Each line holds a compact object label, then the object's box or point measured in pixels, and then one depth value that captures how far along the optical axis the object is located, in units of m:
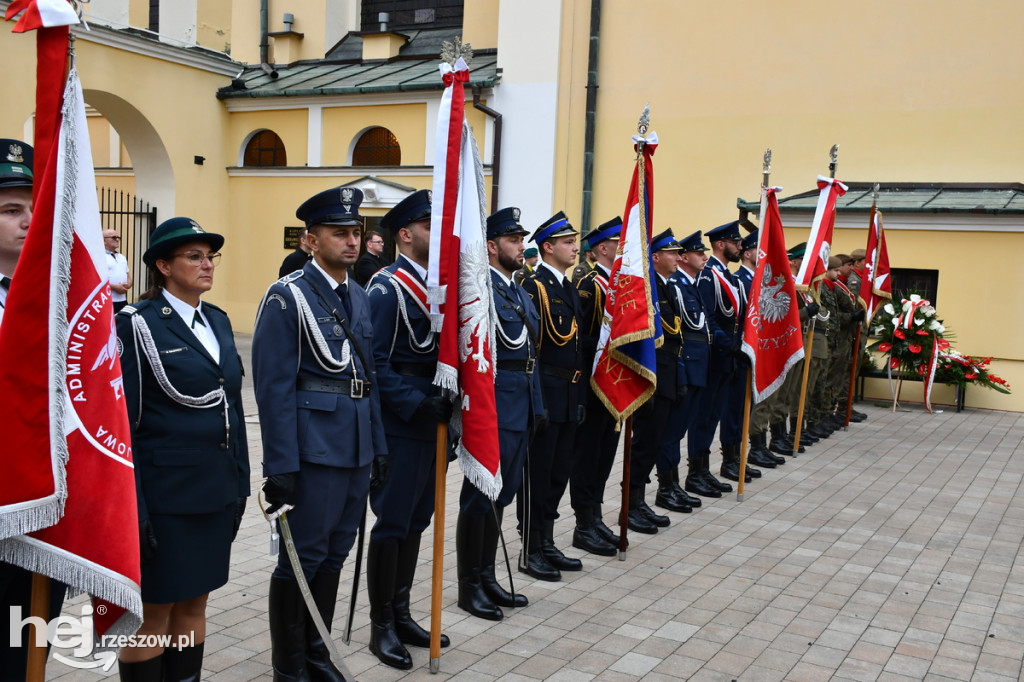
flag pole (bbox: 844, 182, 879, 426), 11.65
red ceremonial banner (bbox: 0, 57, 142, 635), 2.57
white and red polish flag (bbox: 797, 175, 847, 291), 9.28
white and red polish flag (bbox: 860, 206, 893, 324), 11.91
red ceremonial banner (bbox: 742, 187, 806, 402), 7.68
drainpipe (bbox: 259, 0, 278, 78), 21.03
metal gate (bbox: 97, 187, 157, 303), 16.20
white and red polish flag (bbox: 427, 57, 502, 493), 4.20
